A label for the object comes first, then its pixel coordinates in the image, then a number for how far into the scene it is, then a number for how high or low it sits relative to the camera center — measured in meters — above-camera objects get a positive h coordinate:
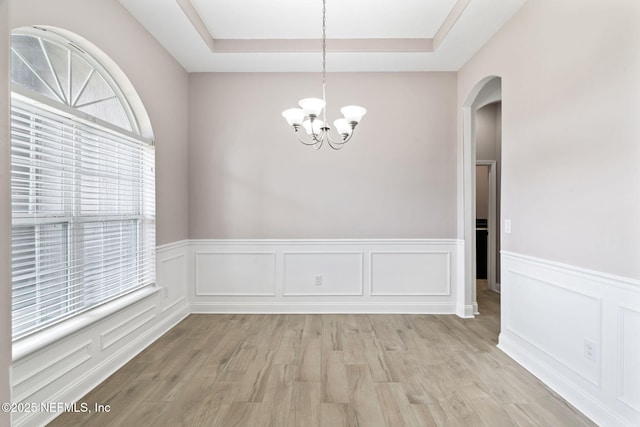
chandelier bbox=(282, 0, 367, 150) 2.30 +0.68
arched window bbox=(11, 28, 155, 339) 1.90 +0.19
